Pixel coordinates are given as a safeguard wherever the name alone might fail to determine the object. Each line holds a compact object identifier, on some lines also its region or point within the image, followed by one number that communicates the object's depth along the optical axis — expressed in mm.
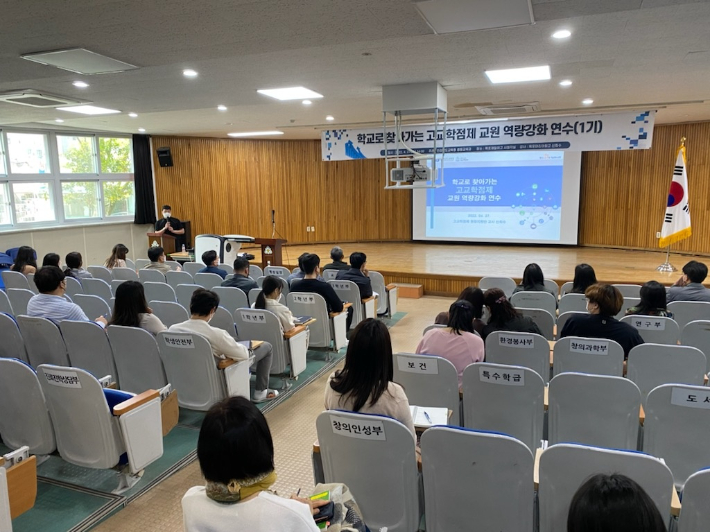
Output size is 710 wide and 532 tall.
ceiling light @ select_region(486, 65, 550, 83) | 5573
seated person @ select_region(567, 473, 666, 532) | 1080
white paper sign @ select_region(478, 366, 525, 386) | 2826
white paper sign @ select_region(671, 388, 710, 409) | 2428
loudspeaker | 12477
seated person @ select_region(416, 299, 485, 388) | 3299
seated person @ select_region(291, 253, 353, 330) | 5543
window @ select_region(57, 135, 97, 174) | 11117
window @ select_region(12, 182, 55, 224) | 10312
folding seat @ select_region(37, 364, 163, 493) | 2893
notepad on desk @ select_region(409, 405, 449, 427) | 2484
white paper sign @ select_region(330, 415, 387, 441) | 2140
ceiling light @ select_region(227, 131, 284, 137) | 12367
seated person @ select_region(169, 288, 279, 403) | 3730
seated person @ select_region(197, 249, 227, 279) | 6861
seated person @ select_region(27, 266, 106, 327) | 4262
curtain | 12422
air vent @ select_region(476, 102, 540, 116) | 8125
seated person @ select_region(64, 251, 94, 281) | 6594
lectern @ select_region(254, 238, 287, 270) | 10000
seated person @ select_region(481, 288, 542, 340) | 3793
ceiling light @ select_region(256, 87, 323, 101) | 6617
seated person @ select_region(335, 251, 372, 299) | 6484
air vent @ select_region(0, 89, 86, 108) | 6215
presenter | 11766
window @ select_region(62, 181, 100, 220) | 11266
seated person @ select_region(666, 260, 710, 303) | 5031
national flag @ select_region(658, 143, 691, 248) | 8859
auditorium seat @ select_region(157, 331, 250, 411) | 3676
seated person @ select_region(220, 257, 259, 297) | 5922
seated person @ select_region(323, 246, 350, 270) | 7355
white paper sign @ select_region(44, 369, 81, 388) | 2867
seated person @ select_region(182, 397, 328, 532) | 1390
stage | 9055
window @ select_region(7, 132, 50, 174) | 10219
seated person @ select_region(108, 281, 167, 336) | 3852
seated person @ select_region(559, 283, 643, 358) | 3588
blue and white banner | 8383
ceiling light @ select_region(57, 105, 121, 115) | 7730
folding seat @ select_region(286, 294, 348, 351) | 5438
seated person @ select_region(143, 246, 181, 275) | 7325
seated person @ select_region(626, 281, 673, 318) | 4172
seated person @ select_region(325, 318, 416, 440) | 2361
